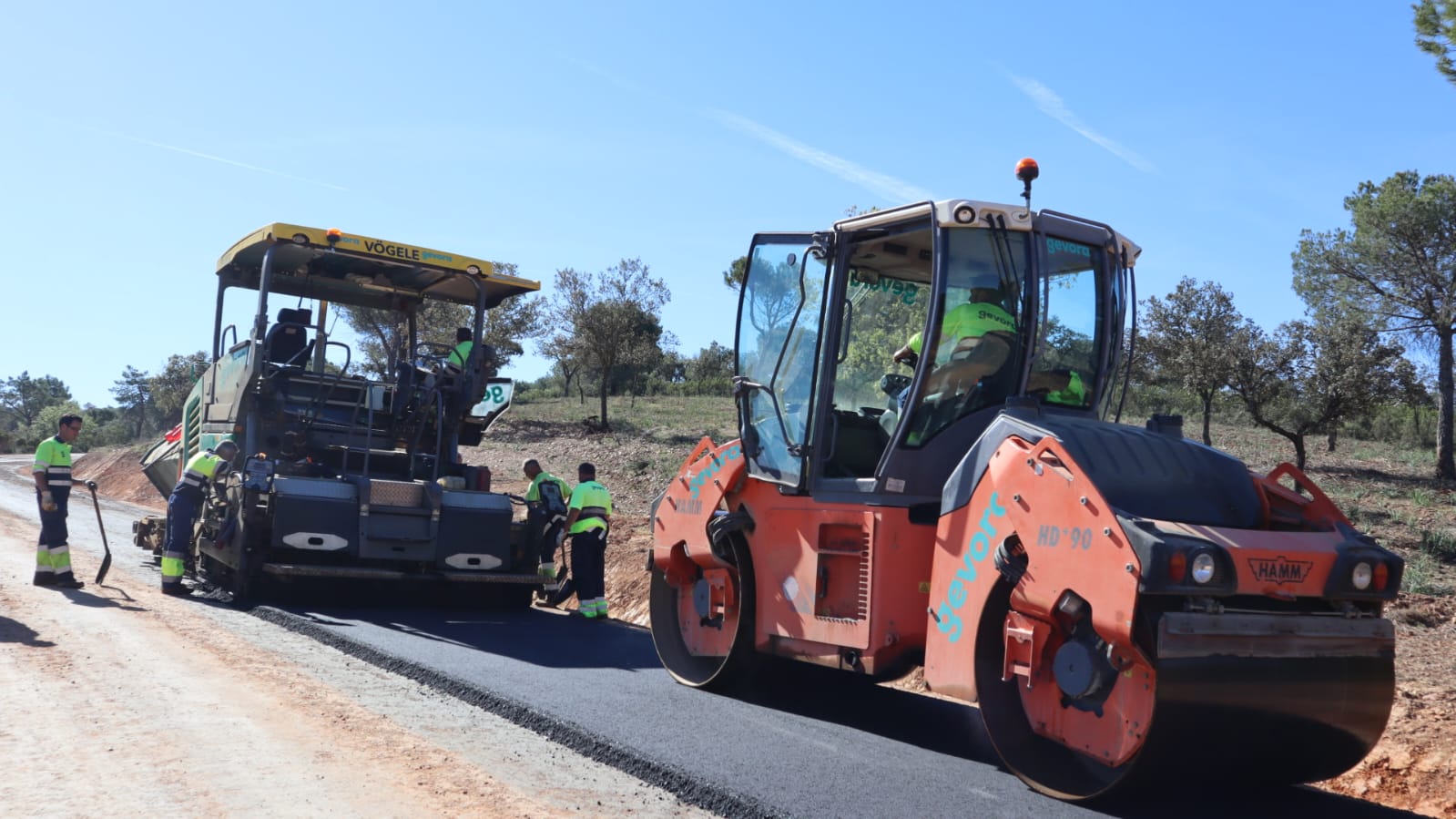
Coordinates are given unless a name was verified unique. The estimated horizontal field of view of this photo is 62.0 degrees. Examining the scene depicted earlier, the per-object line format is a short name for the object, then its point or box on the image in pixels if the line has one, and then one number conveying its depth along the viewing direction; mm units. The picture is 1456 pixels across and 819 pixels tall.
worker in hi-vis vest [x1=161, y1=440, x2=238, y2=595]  9812
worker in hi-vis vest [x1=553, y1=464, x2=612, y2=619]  9695
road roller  3988
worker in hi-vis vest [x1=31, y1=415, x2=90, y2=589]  9953
